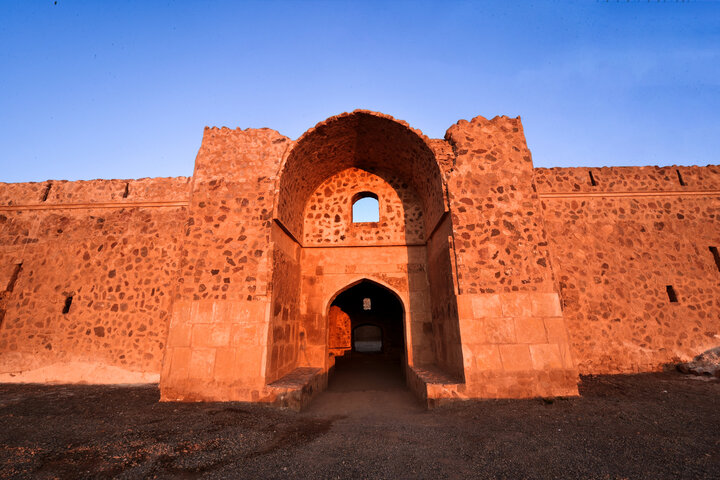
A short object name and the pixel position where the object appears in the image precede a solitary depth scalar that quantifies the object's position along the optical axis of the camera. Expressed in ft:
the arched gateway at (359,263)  18.20
